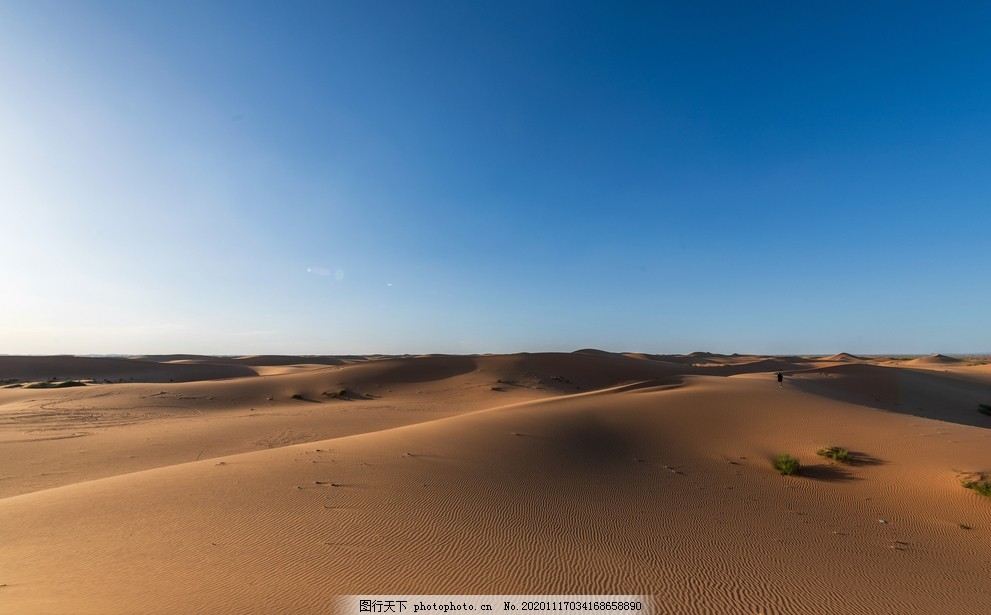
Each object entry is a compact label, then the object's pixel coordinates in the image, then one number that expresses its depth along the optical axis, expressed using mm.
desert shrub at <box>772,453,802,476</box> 8953
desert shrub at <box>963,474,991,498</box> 7312
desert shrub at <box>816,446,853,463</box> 9617
